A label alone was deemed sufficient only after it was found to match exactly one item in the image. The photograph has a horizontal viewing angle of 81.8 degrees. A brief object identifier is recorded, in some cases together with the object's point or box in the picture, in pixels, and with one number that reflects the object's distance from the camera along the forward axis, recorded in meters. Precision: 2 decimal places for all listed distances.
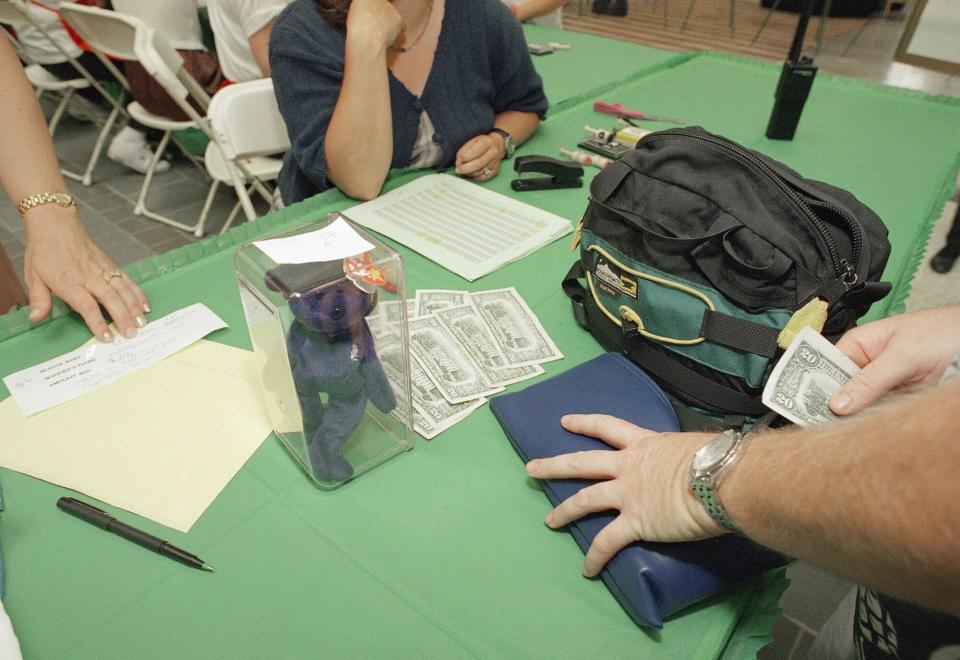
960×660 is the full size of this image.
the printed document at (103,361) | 0.82
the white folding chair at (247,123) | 1.54
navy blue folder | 0.57
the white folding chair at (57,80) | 2.70
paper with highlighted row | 1.13
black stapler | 1.37
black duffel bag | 0.74
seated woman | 1.24
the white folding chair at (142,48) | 1.85
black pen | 0.62
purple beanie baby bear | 0.59
